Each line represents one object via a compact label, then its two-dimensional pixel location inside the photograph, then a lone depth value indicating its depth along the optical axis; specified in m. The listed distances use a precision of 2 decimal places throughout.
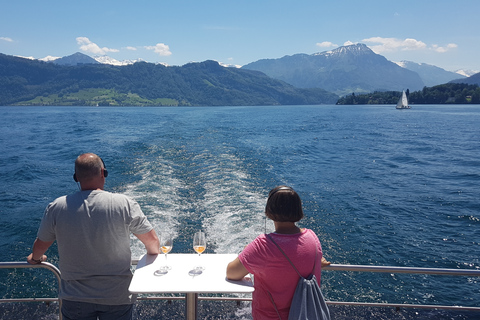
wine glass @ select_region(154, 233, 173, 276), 3.06
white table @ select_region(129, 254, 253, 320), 2.73
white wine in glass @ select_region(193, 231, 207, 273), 3.52
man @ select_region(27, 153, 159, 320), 2.73
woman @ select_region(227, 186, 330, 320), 2.44
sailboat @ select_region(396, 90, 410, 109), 114.25
